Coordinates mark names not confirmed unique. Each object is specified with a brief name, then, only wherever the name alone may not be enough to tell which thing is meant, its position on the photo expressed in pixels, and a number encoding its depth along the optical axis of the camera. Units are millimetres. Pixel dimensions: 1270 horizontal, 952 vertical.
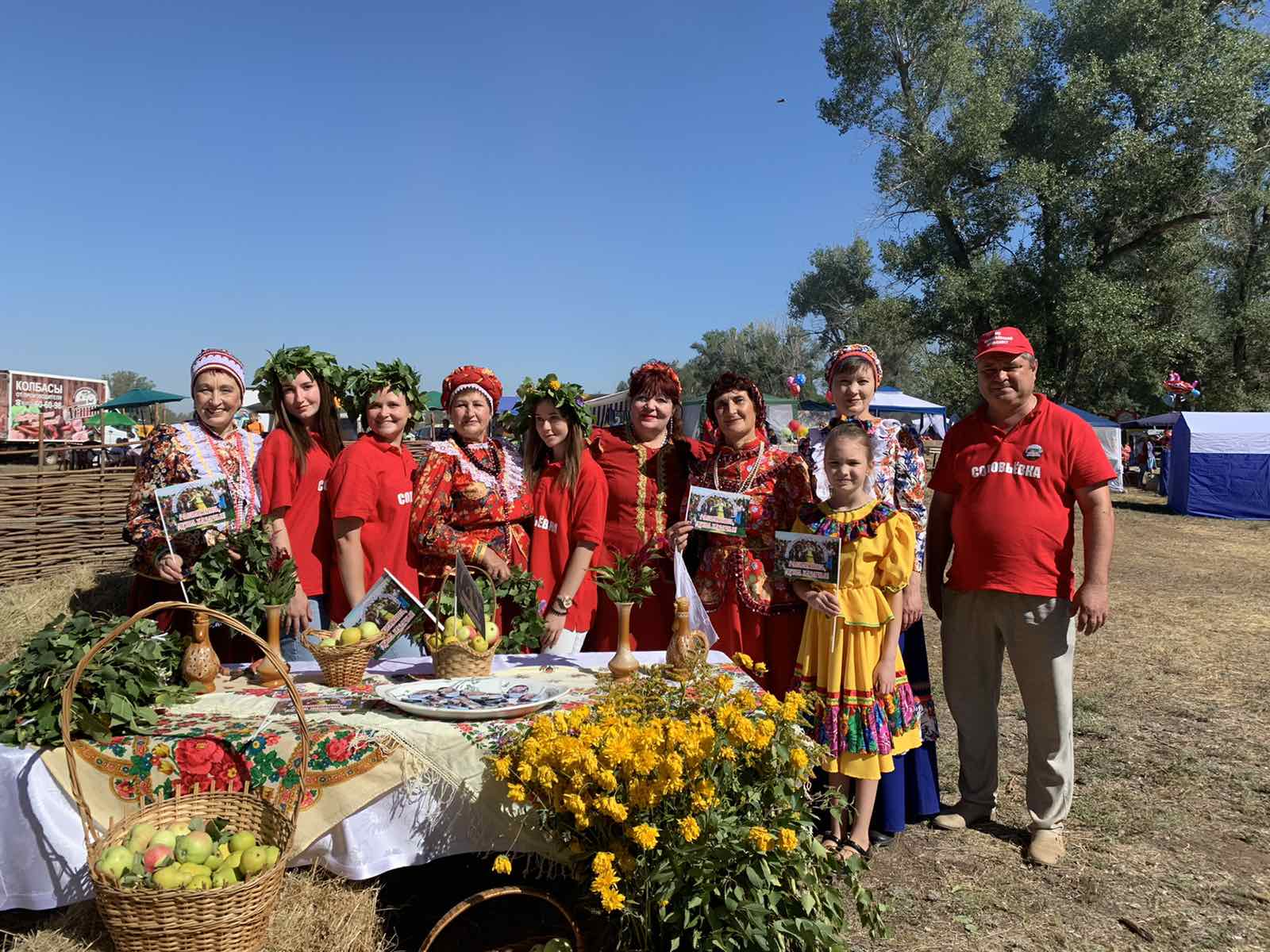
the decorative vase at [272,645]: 2840
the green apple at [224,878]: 2129
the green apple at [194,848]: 2164
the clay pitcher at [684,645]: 2822
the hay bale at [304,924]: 2211
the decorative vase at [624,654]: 2906
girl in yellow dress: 3266
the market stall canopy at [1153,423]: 27491
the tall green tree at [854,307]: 23984
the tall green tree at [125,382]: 89625
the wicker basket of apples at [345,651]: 2752
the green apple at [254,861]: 2146
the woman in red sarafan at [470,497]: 3762
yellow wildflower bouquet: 2082
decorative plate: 2490
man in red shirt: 3500
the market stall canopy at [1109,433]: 22625
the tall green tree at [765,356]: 57562
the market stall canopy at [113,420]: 28881
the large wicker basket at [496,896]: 2244
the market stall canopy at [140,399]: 28059
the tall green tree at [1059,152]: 19359
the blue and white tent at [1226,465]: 18578
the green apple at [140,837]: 2182
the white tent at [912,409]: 26391
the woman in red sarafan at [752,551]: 3590
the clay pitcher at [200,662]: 2740
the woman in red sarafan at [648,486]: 3998
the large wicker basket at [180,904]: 2031
